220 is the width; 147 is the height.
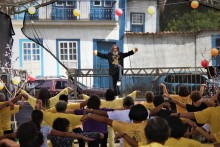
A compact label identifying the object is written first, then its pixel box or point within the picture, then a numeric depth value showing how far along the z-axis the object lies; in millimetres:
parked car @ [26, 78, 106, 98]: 18469
